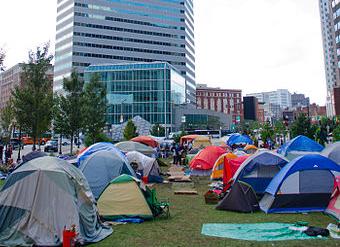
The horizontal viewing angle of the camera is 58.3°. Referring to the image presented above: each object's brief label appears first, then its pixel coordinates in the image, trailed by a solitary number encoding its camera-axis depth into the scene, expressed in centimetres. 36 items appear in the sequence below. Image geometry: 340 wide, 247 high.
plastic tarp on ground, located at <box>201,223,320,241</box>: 779
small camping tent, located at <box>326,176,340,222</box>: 953
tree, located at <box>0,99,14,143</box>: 4009
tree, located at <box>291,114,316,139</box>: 3266
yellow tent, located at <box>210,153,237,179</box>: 1830
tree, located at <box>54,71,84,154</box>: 2905
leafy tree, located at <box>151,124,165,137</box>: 5987
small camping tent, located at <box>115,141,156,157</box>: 2330
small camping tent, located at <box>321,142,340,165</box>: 1403
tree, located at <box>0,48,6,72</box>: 1570
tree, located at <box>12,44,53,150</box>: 2239
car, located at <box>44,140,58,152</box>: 4541
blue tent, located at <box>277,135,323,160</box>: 1922
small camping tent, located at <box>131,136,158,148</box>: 3185
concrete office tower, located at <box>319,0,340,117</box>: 13384
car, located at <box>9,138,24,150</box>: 5169
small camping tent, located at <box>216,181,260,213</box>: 1078
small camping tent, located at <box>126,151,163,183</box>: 1794
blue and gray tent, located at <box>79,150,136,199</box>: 1287
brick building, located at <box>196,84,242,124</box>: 15262
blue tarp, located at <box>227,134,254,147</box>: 3775
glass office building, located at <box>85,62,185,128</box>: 7838
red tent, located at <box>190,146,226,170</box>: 2020
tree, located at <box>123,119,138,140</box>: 3903
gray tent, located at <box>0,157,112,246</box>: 755
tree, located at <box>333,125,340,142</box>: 2575
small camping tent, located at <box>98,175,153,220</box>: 985
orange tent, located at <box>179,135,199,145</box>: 4117
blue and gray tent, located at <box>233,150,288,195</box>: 1301
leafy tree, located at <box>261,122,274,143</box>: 4491
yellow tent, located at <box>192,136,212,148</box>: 3525
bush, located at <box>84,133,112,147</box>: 3347
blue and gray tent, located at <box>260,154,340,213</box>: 1060
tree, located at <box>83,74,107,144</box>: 3238
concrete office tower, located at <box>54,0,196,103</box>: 9188
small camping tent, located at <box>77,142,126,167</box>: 1556
